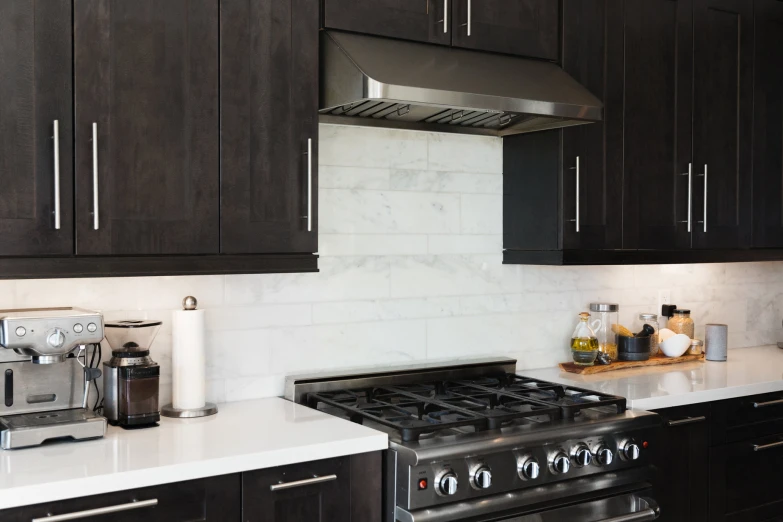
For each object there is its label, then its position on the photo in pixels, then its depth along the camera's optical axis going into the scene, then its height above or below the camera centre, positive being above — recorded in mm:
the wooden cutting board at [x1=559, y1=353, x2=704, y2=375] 3508 -469
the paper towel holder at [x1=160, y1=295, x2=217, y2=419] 2619 -481
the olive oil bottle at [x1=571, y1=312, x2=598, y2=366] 3535 -373
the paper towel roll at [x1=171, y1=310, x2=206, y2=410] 2635 -318
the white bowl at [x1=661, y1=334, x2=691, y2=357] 3801 -406
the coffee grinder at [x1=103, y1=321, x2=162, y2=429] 2432 -372
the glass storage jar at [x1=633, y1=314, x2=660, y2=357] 3806 -303
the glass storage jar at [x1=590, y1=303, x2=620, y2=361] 3623 -312
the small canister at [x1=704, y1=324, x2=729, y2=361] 3912 -403
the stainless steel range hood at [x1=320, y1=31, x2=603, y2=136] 2580 +538
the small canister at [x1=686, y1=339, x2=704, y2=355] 3915 -432
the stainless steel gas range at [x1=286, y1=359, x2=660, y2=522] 2379 -571
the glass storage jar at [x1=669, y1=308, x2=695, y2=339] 3930 -316
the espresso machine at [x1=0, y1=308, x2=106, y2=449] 2164 -323
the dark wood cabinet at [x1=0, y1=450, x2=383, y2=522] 1967 -612
